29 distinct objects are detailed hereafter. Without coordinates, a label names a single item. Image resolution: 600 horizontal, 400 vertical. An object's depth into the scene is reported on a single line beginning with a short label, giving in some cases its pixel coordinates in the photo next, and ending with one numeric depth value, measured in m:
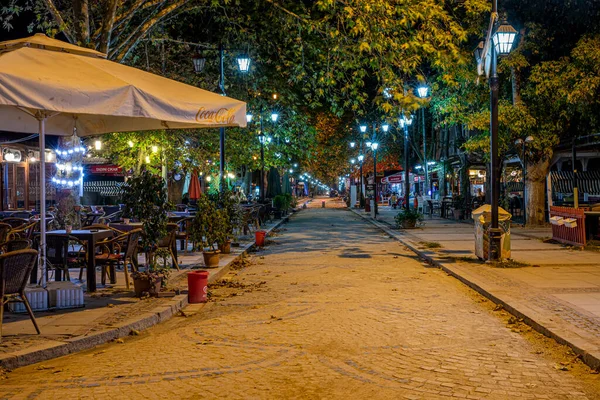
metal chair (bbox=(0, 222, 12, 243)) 9.95
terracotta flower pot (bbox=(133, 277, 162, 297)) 9.28
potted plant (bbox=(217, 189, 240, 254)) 14.38
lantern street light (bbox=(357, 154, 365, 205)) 49.81
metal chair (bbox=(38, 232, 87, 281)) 9.28
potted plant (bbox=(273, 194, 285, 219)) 36.12
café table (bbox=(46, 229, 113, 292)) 9.10
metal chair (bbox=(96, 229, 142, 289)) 9.70
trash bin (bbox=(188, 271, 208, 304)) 9.41
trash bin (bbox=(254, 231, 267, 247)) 19.48
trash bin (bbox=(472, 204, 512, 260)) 13.48
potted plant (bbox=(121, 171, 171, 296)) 9.25
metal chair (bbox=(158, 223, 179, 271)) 11.14
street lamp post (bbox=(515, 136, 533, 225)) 22.75
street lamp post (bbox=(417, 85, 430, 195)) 39.61
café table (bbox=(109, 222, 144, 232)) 10.88
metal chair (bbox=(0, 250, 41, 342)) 6.25
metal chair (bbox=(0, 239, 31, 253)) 8.39
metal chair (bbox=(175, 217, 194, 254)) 14.54
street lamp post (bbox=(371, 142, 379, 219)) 39.76
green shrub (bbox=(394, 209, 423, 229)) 25.80
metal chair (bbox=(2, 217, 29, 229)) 13.20
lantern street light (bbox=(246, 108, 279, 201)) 26.38
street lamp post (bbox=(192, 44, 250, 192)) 17.31
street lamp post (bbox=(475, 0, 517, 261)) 13.12
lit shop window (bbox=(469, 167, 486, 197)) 42.23
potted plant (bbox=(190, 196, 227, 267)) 13.78
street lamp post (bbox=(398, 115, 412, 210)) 28.30
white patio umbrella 6.69
